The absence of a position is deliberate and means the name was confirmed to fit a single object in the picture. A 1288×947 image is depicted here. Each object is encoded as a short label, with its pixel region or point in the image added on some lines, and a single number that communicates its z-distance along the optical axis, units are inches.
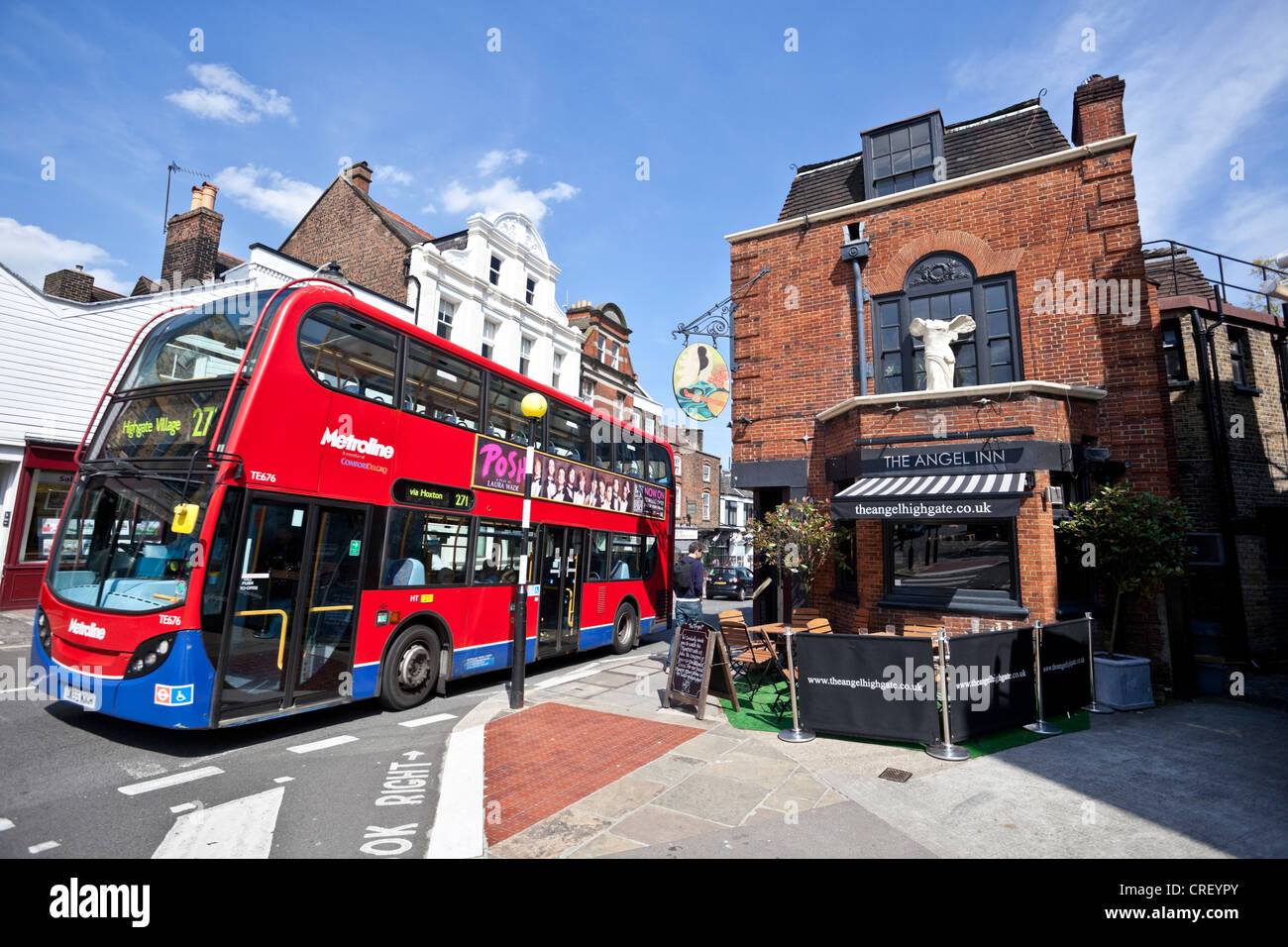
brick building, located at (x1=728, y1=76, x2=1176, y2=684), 363.9
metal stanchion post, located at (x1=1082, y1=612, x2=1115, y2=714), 311.2
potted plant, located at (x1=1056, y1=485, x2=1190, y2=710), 320.2
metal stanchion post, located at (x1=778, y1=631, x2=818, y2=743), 268.5
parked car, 1004.6
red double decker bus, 219.8
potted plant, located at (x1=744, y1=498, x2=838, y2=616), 410.0
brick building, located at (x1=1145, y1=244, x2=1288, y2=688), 457.7
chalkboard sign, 310.5
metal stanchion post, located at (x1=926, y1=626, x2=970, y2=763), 242.2
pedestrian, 729.6
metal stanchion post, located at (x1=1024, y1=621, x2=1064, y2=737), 276.2
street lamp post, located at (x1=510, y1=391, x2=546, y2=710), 317.4
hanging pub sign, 469.7
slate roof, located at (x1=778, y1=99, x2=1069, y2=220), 449.4
